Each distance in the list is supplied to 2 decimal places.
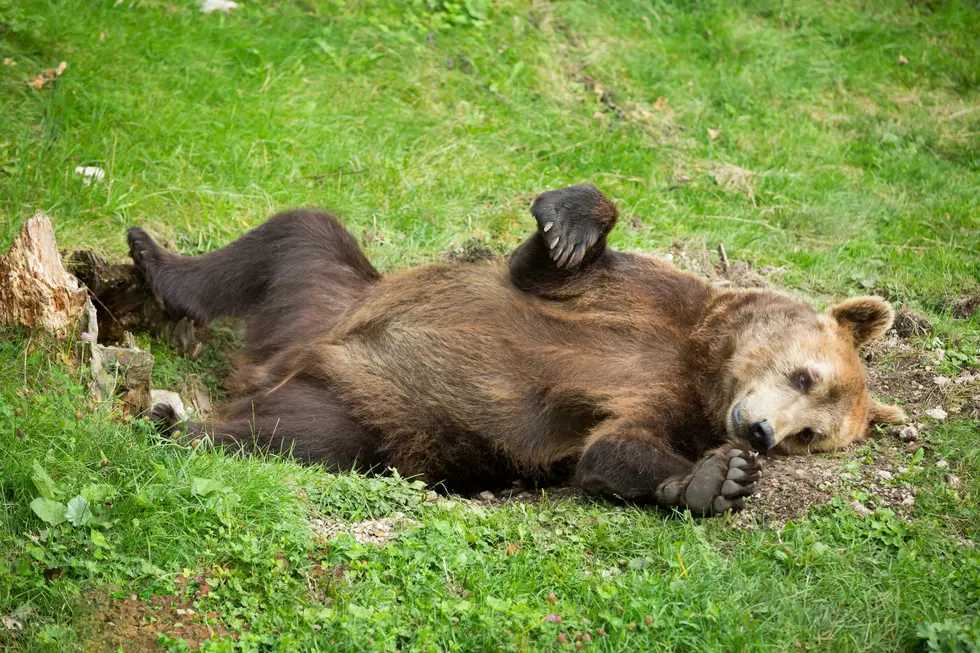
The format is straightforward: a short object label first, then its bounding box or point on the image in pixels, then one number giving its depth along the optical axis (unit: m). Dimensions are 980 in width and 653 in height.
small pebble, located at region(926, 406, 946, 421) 10.66
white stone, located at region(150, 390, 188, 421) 10.76
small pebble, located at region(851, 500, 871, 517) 9.01
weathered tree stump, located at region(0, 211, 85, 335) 9.81
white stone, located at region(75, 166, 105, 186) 13.50
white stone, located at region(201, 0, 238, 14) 17.33
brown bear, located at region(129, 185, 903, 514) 10.27
